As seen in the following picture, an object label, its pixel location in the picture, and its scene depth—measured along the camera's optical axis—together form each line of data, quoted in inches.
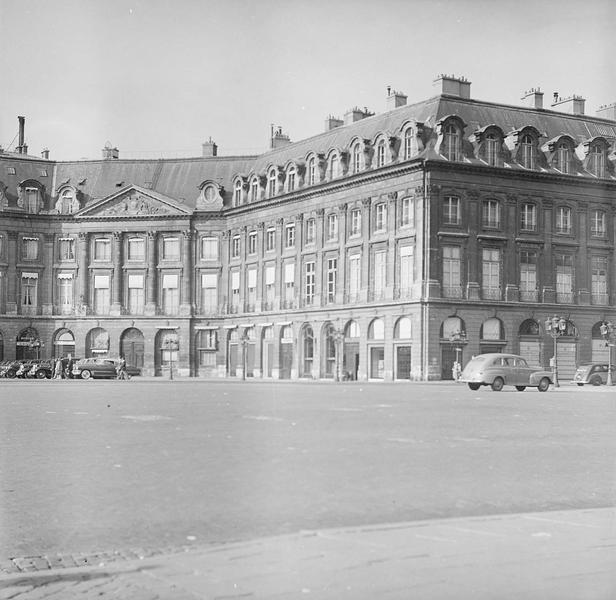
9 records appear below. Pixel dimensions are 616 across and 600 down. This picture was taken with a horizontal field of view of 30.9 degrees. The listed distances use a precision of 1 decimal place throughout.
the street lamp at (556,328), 2111.2
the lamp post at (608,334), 2185.0
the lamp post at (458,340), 2554.1
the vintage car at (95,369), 2736.2
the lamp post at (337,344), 2726.4
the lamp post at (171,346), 3411.4
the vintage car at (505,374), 1867.6
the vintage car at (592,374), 2299.5
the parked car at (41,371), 2898.6
